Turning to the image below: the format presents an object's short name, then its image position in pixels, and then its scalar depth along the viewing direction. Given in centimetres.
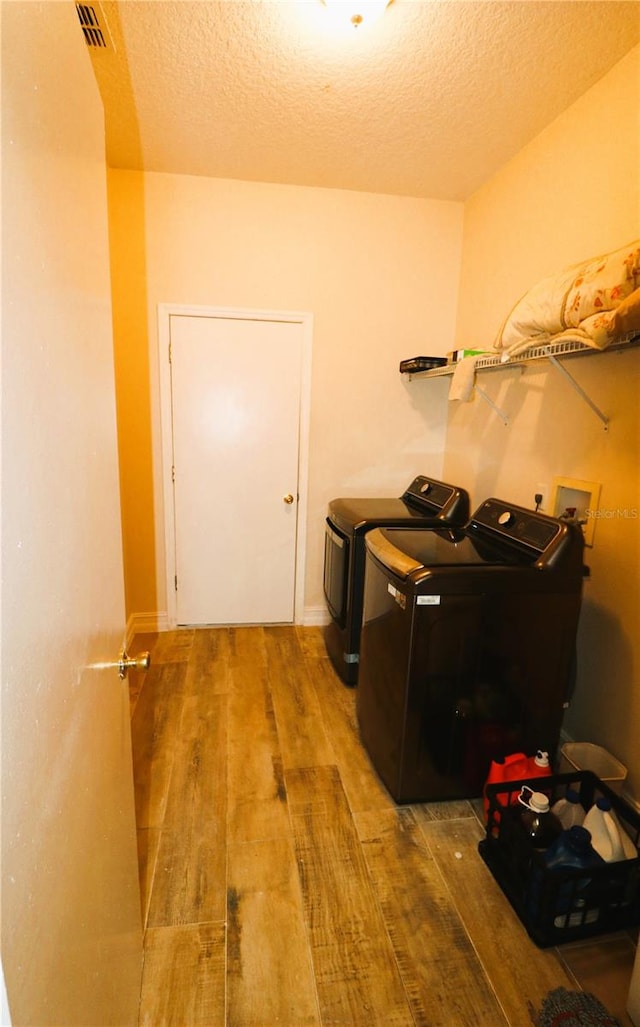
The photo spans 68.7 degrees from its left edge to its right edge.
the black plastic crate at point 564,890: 127
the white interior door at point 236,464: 284
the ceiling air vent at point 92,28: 150
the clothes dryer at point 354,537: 234
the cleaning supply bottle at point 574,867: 127
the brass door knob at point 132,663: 98
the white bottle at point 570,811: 143
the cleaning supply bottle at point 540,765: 156
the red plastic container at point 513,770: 165
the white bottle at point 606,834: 132
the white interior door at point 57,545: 46
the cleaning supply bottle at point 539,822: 137
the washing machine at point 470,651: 155
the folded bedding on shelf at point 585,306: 126
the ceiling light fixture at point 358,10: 146
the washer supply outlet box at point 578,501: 181
